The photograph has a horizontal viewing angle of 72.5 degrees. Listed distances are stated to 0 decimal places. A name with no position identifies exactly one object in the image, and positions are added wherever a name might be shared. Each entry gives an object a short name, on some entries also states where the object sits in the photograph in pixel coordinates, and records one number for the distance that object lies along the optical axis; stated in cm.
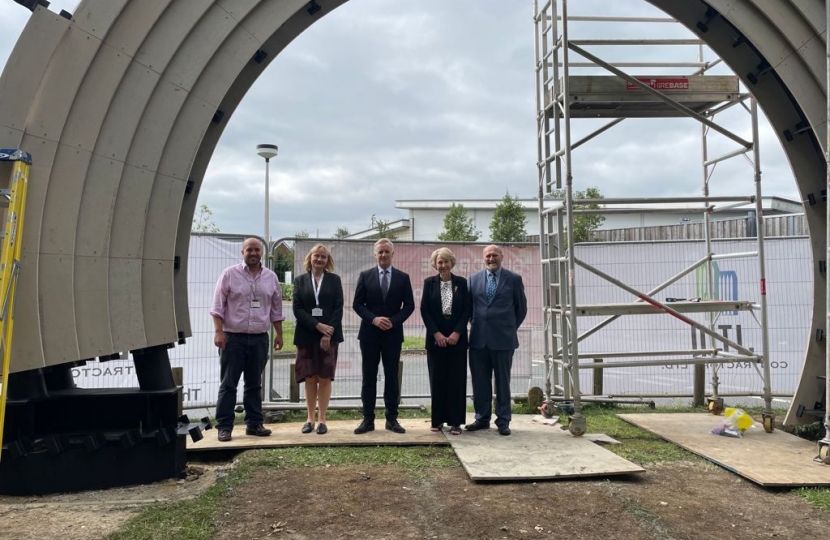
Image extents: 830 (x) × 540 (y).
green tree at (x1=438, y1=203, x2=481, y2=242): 2947
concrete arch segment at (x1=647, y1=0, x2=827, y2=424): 512
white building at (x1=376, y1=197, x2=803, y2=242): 4644
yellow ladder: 331
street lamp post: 1193
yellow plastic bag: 578
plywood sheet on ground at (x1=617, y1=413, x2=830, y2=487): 443
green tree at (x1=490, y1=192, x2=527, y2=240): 2802
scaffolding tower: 582
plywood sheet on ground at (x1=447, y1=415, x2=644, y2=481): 442
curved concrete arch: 373
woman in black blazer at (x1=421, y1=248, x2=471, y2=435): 571
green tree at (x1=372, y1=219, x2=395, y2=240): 3481
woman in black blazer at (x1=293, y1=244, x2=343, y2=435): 562
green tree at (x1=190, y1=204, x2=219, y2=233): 2132
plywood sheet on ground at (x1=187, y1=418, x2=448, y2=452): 513
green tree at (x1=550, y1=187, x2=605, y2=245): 2544
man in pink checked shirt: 538
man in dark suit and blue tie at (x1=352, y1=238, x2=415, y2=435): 565
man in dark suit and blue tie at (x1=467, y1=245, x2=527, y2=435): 571
